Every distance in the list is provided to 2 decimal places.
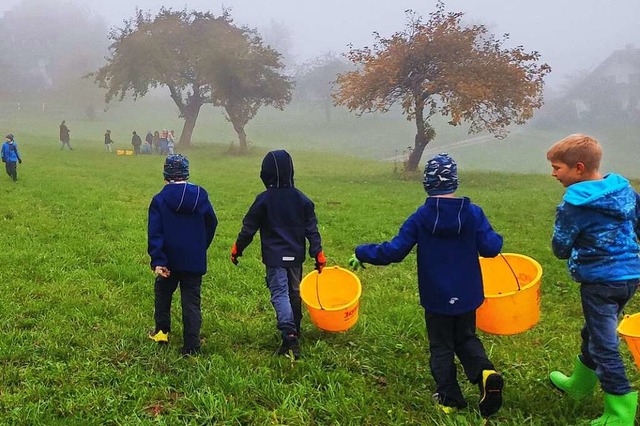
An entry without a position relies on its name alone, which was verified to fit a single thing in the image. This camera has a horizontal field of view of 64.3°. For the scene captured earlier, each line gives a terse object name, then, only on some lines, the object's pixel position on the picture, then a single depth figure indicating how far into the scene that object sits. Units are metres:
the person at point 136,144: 31.03
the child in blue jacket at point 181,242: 4.28
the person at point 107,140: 29.40
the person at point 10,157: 14.50
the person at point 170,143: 31.30
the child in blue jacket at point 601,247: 3.08
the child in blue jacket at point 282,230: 4.39
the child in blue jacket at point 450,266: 3.37
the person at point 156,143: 32.16
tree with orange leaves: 21.22
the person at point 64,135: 28.44
